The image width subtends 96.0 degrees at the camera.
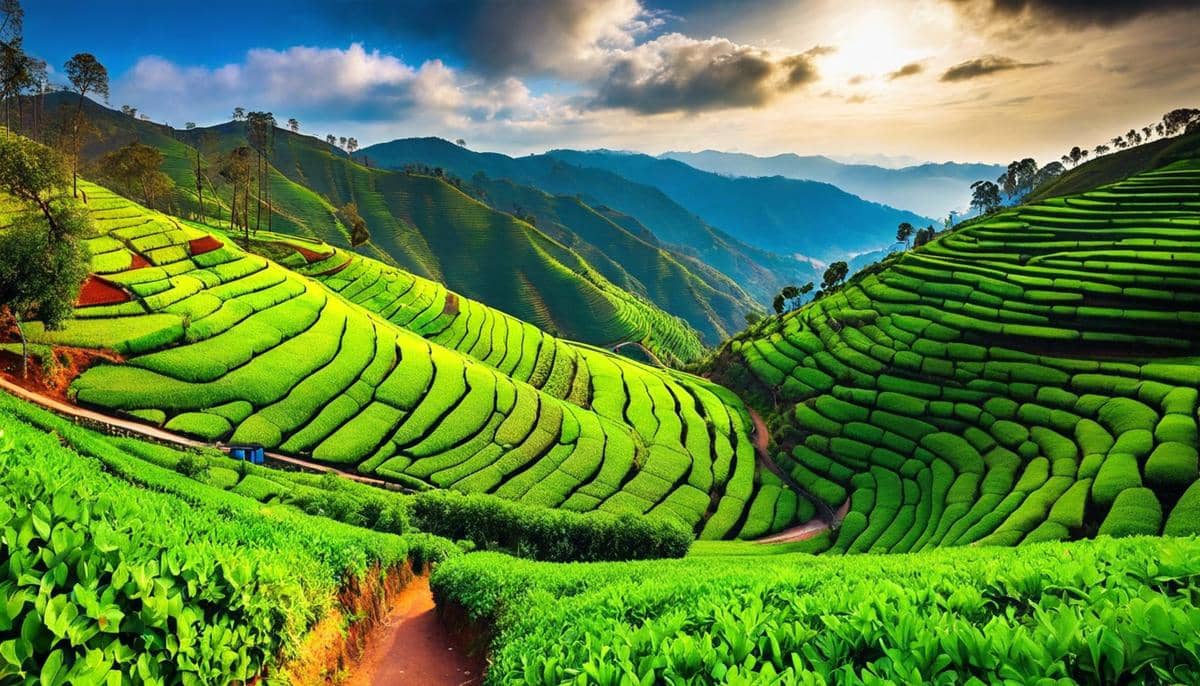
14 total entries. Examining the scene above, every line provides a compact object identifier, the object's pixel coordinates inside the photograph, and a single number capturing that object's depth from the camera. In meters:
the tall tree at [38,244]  26.73
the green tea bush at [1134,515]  25.41
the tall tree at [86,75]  47.19
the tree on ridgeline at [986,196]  123.87
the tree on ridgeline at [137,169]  61.34
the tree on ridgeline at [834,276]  81.44
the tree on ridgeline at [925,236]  105.06
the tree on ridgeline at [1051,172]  146.00
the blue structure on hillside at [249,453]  29.44
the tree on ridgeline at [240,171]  65.25
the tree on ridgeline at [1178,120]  106.50
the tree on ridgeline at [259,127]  78.31
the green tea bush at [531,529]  27.11
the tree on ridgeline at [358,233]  73.41
